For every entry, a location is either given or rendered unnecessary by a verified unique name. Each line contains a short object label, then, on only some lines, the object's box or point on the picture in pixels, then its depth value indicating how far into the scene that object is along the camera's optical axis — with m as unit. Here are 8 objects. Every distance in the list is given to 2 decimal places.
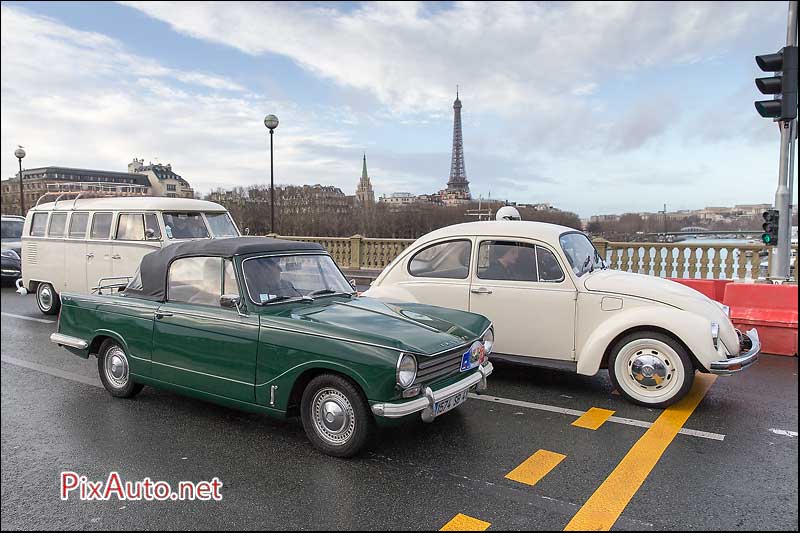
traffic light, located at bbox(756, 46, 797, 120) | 8.96
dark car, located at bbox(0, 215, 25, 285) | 12.98
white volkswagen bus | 10.38
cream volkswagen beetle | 5.53
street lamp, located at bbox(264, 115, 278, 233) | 20.19
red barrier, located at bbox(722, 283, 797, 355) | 8.02
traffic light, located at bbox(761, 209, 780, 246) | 10.46
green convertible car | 4.19
